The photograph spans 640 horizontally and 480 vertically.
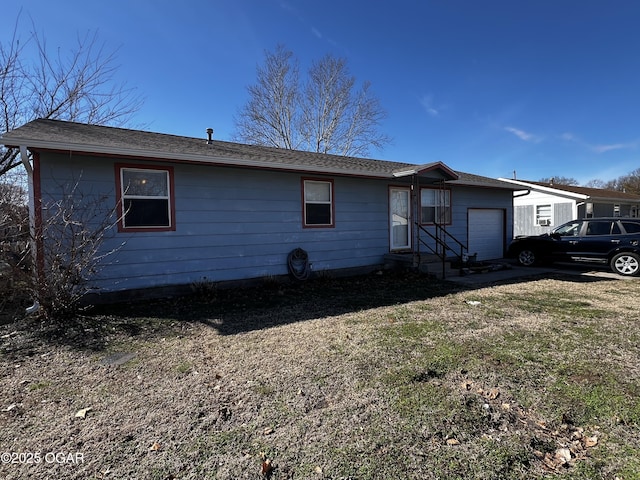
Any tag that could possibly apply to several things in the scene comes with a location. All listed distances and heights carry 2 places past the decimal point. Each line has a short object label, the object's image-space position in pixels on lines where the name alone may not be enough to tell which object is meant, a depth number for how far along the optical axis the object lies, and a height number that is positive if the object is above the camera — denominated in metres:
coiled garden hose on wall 8.03 -0.81
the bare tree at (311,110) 23.30 +8.83
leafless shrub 4.97 -0.25
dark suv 9.14 -0.47
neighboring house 18.27 +1.38
